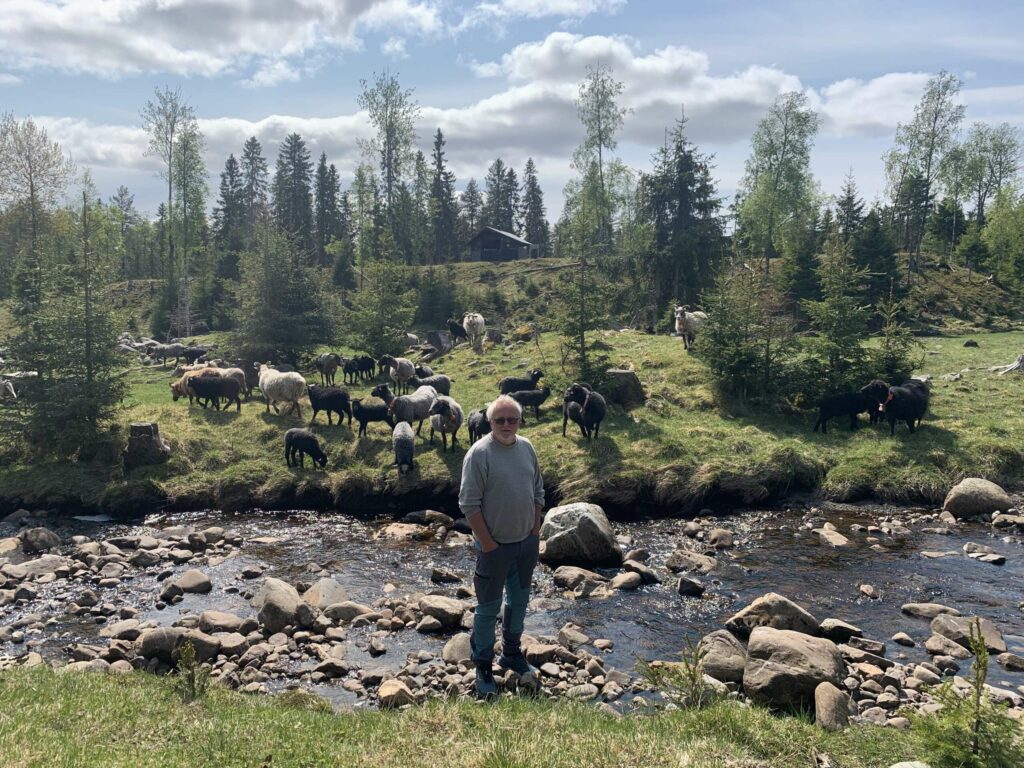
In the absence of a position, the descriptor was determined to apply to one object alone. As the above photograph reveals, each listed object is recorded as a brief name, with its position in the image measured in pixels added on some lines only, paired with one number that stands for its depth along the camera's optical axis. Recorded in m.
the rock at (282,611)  9.94
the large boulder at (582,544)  12.95
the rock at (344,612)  10.36
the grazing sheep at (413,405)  20.25
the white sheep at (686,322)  27.58
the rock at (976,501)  15.23
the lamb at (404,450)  17.83
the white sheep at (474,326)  34.06
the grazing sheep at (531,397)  21.11
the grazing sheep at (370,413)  20.20
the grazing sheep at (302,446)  18.36
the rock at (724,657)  8.02
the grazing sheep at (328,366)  28.36
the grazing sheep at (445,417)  19.08
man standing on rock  7.27
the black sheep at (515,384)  22.80
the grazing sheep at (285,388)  21.88
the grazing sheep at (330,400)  21.03
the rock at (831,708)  6.62
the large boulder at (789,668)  7.32
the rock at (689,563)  12.68
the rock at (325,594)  10.95
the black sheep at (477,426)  18.62
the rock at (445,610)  9.97
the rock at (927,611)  10.25
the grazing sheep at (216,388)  22.41
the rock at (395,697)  7.38
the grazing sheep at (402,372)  26.25
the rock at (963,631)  9.02
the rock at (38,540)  13.89
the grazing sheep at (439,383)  23.59
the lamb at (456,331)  36.44
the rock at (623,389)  21.34
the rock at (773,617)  9.48
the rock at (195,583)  11.73
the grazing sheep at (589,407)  18.62
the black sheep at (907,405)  18.80
